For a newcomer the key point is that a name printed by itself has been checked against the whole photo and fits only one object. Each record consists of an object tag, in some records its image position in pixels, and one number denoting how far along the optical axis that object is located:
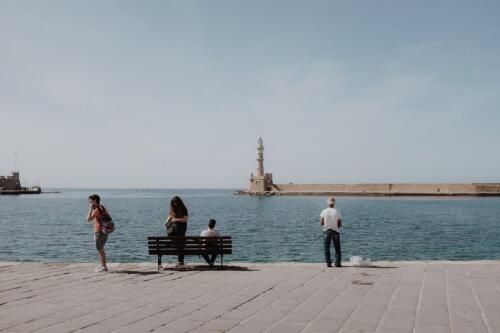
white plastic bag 10.77
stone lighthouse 113.44
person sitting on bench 10.79
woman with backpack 10.16
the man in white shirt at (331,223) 10.91
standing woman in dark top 11.05
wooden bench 10.68
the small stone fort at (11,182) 144.88
